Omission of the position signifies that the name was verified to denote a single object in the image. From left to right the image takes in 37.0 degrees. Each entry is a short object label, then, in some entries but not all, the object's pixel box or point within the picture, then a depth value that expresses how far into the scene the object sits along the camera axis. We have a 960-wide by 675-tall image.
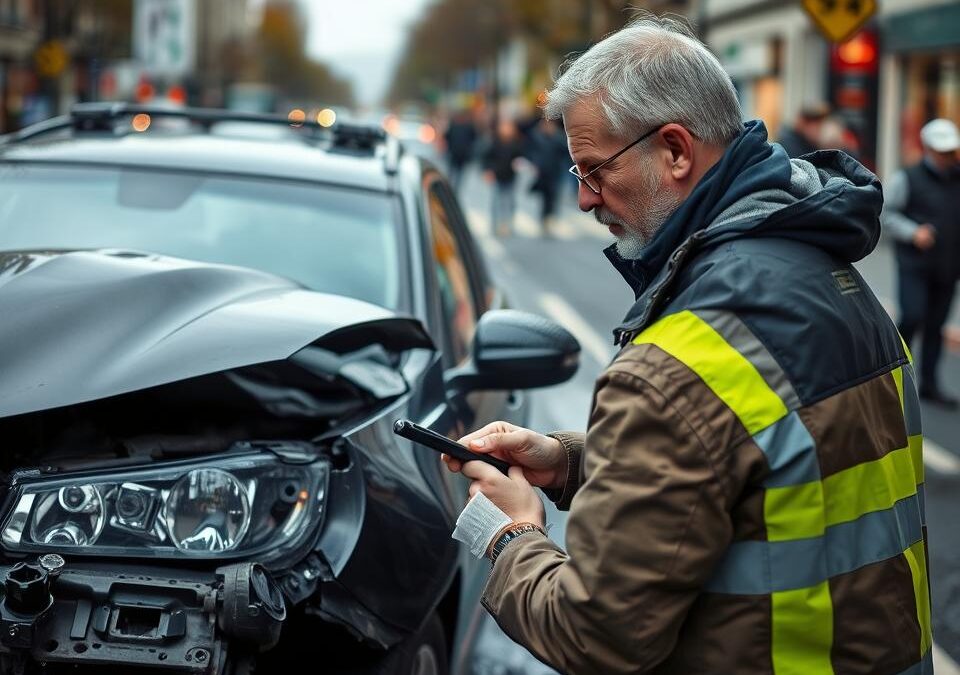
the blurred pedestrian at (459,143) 30.52
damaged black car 2.48
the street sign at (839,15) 12.90
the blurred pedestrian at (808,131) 11.20
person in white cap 9.37
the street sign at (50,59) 32.28
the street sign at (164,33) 33.91
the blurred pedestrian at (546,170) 22.84
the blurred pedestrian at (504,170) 23.14
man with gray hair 1.84
